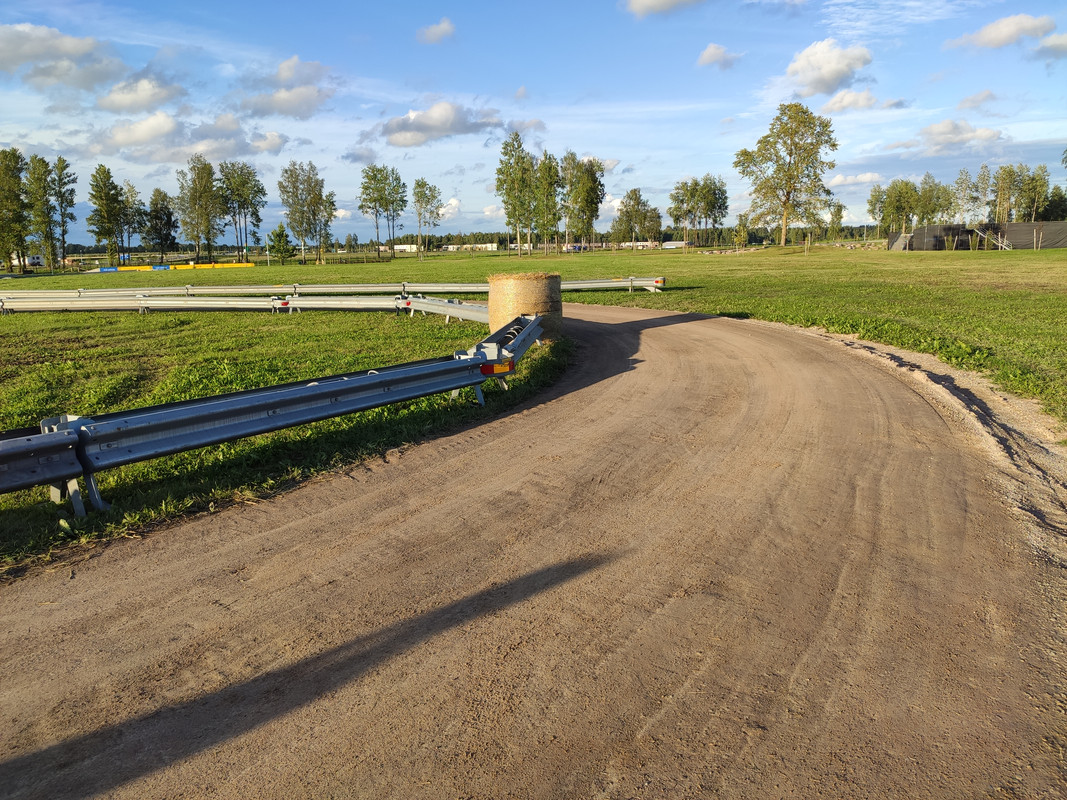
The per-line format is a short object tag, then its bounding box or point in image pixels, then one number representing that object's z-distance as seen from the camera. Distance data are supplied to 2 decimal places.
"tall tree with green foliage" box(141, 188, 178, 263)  90.25
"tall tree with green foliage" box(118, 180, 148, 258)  84.56
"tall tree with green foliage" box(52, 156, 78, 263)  73.88
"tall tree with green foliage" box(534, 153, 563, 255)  77.25
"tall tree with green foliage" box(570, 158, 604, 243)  81.25
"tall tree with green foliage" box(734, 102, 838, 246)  68.25
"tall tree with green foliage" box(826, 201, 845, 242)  111.19
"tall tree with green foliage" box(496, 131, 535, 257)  75.31
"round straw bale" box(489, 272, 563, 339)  11.51
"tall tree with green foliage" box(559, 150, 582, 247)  84.19
